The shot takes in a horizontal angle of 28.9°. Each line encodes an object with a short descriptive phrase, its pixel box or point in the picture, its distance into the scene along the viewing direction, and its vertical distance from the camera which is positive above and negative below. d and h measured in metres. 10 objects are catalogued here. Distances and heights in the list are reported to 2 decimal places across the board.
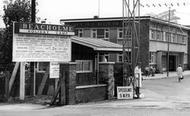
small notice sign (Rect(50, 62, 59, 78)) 18.64 -0.53
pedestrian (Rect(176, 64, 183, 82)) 35.62 -1.32
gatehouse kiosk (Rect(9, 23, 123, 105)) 17.09 -0.20
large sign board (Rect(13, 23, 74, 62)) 17.23 +0.81
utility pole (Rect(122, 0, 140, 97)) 20.46 +0.97
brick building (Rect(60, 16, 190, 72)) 48.28 +3.57
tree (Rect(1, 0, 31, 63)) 21.59 +2.47
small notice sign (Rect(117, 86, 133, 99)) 19.77 -1.77
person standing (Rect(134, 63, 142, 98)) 20.31 -1.12
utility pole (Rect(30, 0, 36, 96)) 18.14 +2.37
